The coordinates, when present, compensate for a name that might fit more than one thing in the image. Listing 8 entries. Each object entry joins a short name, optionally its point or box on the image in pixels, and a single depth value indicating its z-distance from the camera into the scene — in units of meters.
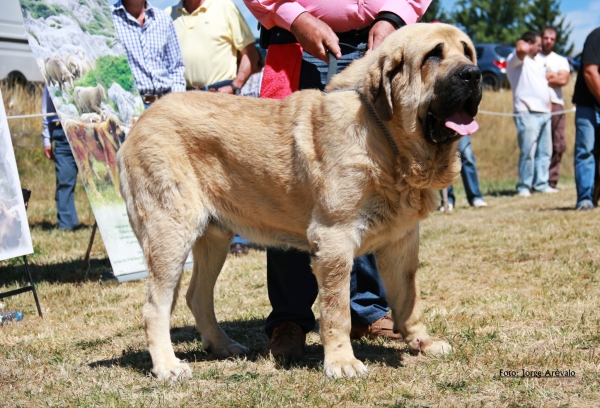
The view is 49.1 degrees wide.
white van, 6.91
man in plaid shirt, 6.45
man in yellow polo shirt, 7.22
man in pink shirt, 3.71
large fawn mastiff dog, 3.22
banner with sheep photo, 5.56
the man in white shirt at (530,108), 11.98
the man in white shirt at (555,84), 12.27
